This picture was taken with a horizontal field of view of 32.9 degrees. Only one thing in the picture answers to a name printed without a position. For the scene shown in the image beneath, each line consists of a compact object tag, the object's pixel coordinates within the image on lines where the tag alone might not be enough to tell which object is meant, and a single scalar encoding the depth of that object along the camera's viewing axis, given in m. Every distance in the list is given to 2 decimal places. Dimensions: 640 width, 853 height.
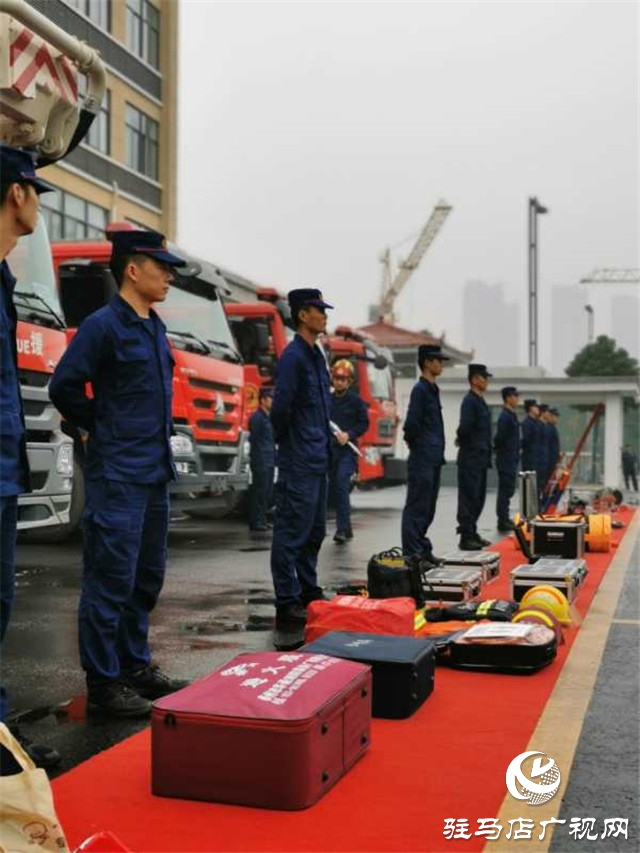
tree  70.44
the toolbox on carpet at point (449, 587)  7.20
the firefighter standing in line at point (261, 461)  12.79
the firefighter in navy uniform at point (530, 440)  17.23
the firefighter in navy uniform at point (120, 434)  4.28
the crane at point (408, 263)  96.06
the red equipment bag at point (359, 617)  5.52
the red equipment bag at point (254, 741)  3.16
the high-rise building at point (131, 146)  23.23
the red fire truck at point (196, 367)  9.98
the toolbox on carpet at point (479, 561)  8.09
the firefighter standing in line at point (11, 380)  3.31
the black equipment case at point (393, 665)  4.20
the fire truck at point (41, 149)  5.07
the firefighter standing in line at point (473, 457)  11.13
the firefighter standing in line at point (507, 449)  14.48
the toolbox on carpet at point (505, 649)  5.07
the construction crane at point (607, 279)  85.19
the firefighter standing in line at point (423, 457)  9.02
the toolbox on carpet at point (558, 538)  9.39
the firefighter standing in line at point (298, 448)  6.48
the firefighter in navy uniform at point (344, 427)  11.93
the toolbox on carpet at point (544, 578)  6.93
